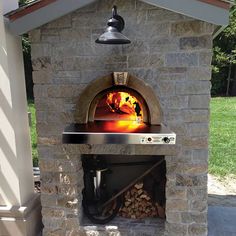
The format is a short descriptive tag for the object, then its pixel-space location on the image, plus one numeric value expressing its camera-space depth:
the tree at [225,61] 19.53
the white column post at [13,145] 4.08
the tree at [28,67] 15.26
